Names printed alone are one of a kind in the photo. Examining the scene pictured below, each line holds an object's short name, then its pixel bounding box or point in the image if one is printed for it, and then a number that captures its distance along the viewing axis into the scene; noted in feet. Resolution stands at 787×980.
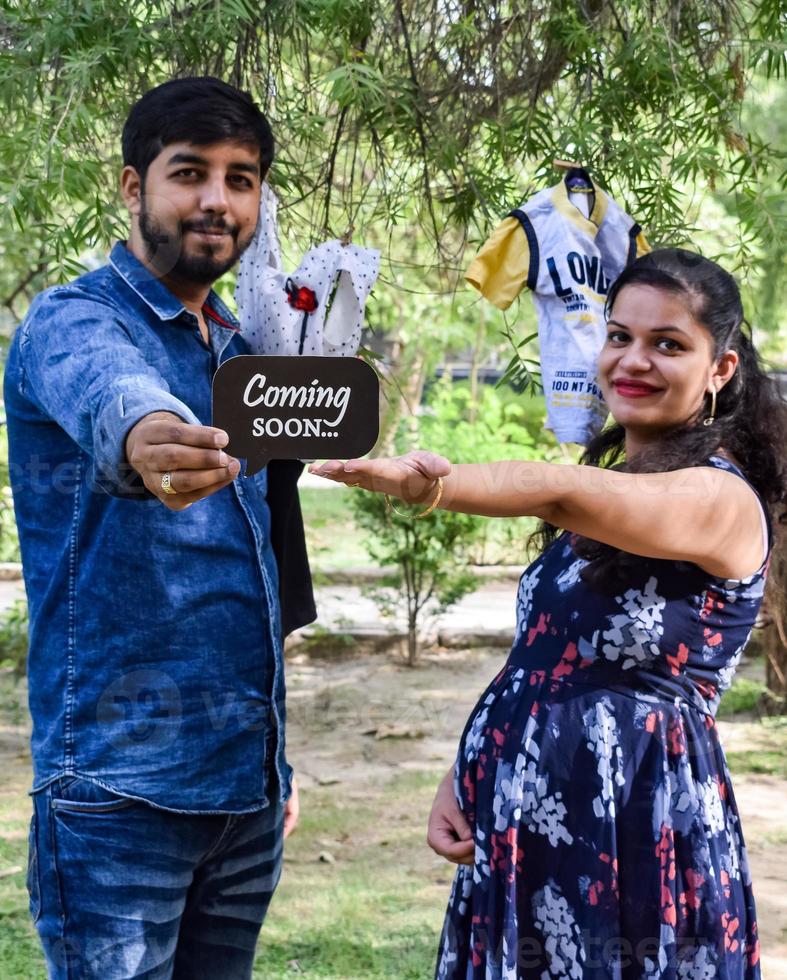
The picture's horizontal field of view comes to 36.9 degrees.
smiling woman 6.17
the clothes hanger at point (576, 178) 8.34
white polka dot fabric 7.31
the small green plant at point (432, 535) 21.89
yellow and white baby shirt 8.21
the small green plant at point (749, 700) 19.61
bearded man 6.10
